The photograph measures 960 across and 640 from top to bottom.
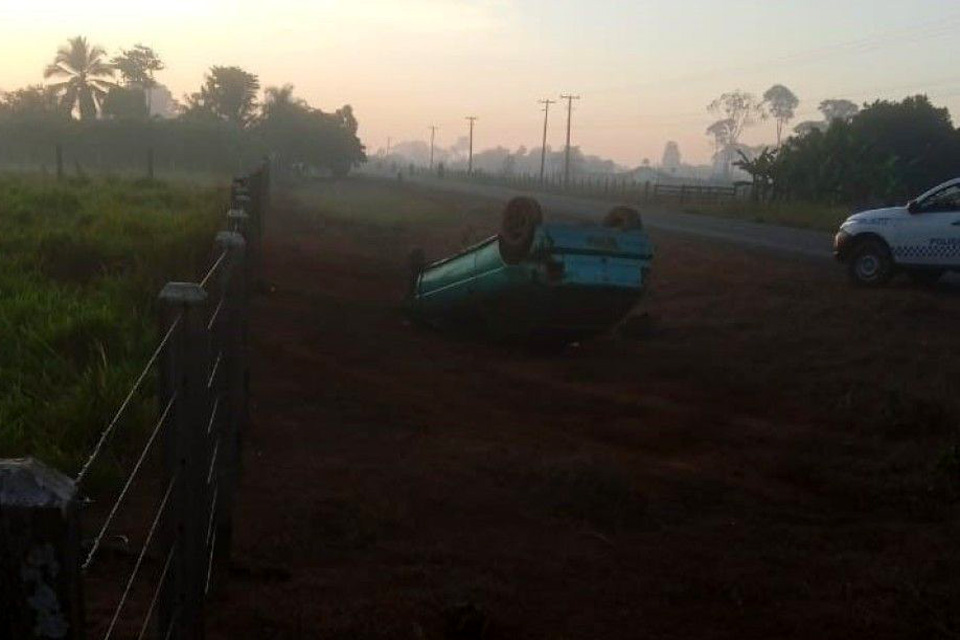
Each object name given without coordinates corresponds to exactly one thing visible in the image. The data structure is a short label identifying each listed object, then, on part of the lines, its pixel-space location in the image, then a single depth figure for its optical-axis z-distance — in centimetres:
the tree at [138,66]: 9888
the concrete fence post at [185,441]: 353
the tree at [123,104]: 7288
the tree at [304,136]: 7919
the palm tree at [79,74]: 6894
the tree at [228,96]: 8306
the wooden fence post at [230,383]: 536
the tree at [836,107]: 16362
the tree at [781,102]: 18800
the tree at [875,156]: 4653
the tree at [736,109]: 18825
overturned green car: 1209
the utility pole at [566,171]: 8412
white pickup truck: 1706
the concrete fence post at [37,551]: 189
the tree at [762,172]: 4988
